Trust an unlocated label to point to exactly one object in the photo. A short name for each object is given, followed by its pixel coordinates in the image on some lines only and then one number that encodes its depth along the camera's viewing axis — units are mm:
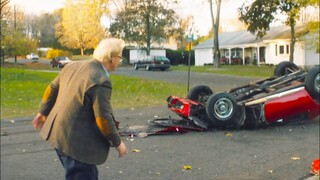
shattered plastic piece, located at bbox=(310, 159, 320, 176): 6127
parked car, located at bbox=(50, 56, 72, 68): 47972
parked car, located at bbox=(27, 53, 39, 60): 59162
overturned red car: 9250
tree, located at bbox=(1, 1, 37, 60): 47094
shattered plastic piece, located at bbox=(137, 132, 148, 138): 9147
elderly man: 3631
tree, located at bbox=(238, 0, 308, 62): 32219
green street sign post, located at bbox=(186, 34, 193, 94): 15853
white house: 42844
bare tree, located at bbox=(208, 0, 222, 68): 39566
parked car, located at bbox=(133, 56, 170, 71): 41531
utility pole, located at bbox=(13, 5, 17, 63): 45484
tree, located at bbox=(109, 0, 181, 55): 27797
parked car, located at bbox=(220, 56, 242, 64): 55112
